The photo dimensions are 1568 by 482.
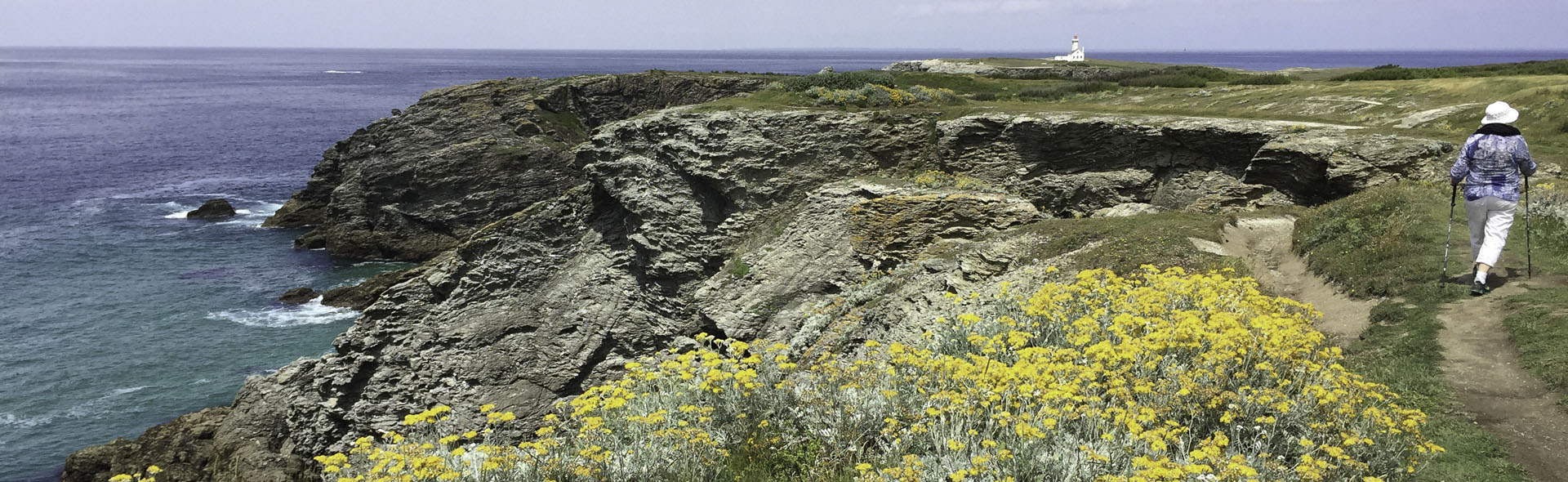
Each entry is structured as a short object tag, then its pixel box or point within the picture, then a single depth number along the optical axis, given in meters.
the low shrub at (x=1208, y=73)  45.81
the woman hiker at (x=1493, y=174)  10.95
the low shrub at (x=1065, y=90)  35.53
